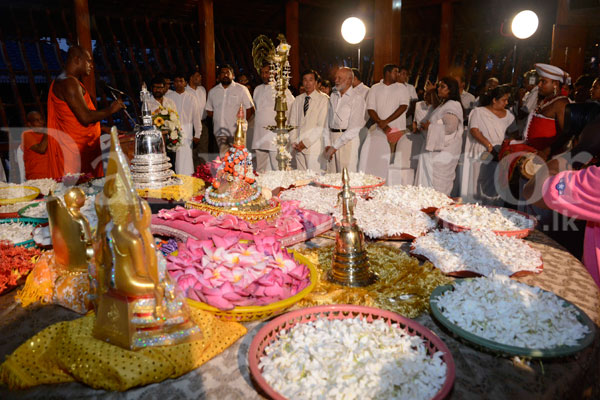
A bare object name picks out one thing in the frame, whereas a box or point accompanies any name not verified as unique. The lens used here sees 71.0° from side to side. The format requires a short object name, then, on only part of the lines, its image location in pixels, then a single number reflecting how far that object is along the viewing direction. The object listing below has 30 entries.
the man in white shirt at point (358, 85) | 6.12
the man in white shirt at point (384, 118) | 6.01
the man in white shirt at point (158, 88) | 6.12
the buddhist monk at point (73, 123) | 3.39
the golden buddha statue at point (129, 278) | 1.02
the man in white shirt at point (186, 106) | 6.77
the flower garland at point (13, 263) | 1.48
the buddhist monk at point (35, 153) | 3.65
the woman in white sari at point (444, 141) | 5.39
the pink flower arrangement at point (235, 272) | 1.24
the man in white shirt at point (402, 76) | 6.20
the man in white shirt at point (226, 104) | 6.58
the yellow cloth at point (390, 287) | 1.40
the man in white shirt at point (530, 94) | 5.72
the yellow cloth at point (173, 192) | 2.36
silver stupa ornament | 2.48
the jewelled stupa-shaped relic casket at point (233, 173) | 2.15
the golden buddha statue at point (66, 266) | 1.36
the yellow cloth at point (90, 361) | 1.00
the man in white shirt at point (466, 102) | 7.56
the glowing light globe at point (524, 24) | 7.36
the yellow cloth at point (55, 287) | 1.35
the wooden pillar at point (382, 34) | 7.10
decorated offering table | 0.99
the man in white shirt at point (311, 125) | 5.29
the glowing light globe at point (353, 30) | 7.26
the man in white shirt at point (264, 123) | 6.28
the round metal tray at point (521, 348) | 1.04
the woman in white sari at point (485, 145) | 5.36
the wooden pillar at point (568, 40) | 6.40
